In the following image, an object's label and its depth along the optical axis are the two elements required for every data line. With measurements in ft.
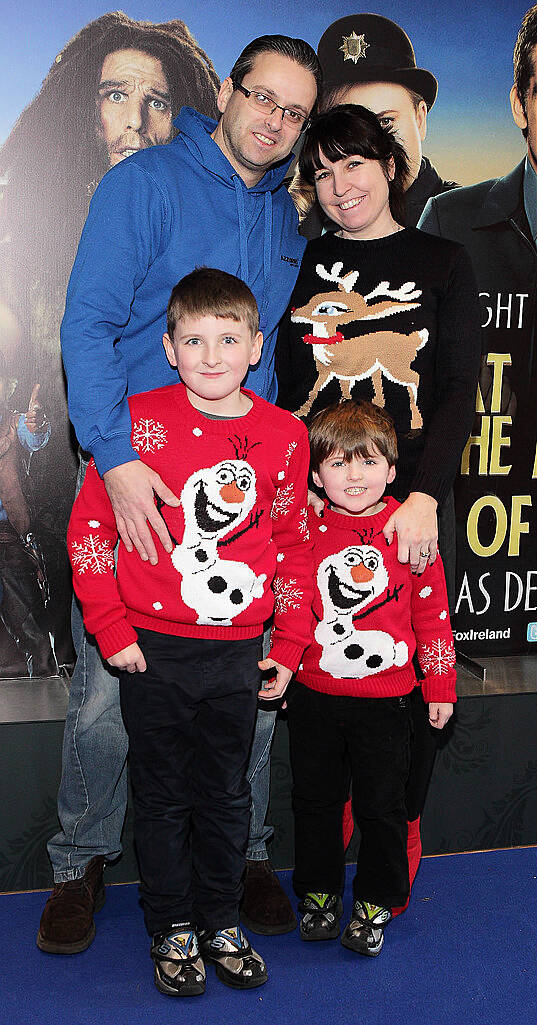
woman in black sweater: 5.45
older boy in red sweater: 4.83
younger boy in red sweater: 5.31
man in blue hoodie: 4.86
